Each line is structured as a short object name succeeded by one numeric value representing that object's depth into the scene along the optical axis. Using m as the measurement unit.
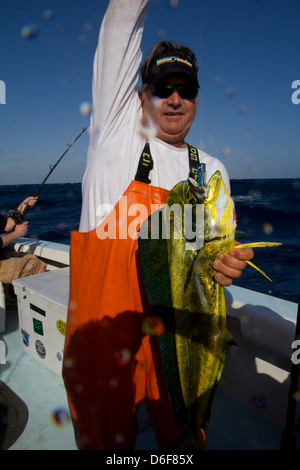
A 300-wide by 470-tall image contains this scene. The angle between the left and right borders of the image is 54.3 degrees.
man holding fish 1.68
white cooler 2.79
